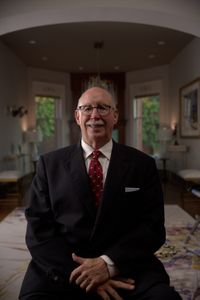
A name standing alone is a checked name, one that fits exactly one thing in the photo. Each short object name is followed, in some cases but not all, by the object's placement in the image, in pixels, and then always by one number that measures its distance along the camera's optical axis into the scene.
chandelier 9.27
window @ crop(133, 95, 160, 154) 9.57
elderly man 1.43
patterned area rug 2.44
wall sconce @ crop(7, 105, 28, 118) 7.03
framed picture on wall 6.20
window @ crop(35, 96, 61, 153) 9.62
